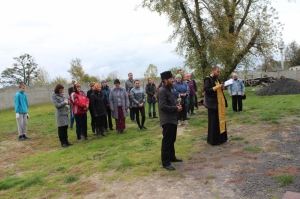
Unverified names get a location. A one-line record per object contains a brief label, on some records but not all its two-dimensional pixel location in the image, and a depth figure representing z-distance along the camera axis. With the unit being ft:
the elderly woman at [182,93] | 32.27
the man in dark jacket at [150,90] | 37.84
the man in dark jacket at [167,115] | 17.74
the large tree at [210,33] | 58.95
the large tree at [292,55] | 186.80
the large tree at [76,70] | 125.19
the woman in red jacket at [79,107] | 26.94
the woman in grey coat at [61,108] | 25.95
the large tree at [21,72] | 139.23
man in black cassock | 22.57
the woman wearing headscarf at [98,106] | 28.71
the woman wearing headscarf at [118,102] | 29.76
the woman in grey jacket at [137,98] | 31.17
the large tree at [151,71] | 128.47
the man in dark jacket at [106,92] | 31.91
